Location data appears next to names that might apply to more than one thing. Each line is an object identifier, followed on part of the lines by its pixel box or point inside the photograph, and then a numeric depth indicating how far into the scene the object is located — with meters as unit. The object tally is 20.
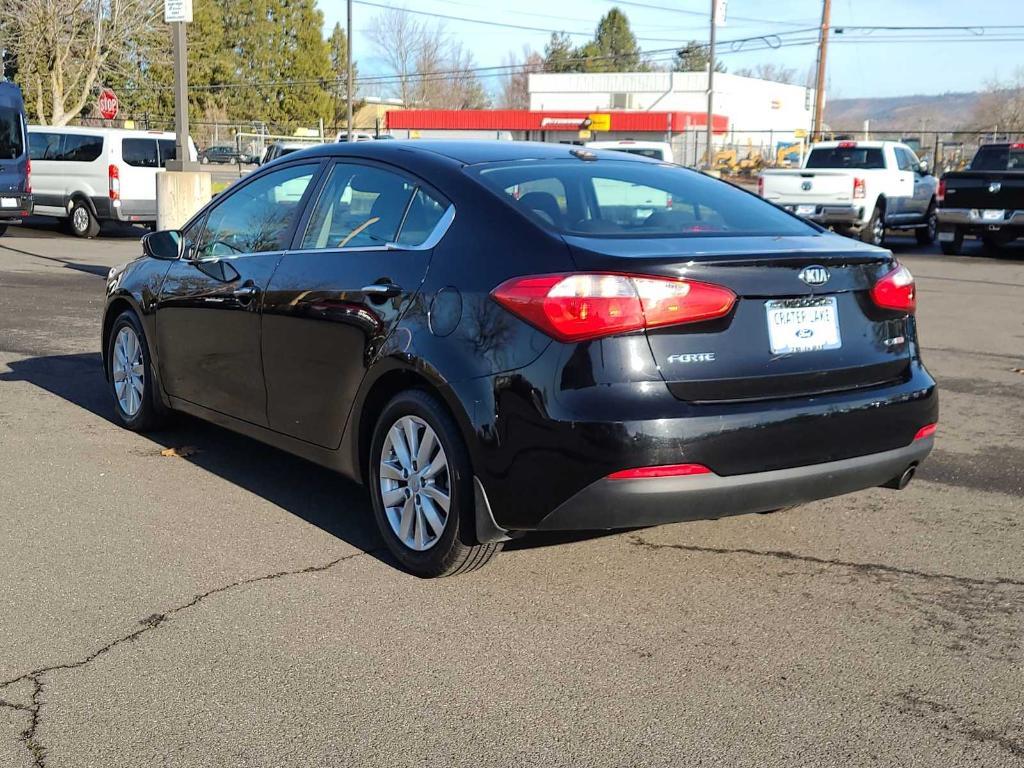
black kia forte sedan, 3.97
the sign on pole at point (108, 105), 31.03
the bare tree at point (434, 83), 97.75
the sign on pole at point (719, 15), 33.22
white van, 21.58
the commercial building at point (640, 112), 74.31
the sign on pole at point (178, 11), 14.76
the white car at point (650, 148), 19.69
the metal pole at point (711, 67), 33.39
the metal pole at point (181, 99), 15.13
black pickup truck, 19.98
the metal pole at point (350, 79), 38.65
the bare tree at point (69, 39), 42.41
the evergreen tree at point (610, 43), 117.88
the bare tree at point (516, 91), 119.38
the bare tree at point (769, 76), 134.00
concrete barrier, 15.29
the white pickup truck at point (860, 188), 20.89
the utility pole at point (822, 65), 40.88
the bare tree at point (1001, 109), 69.12
